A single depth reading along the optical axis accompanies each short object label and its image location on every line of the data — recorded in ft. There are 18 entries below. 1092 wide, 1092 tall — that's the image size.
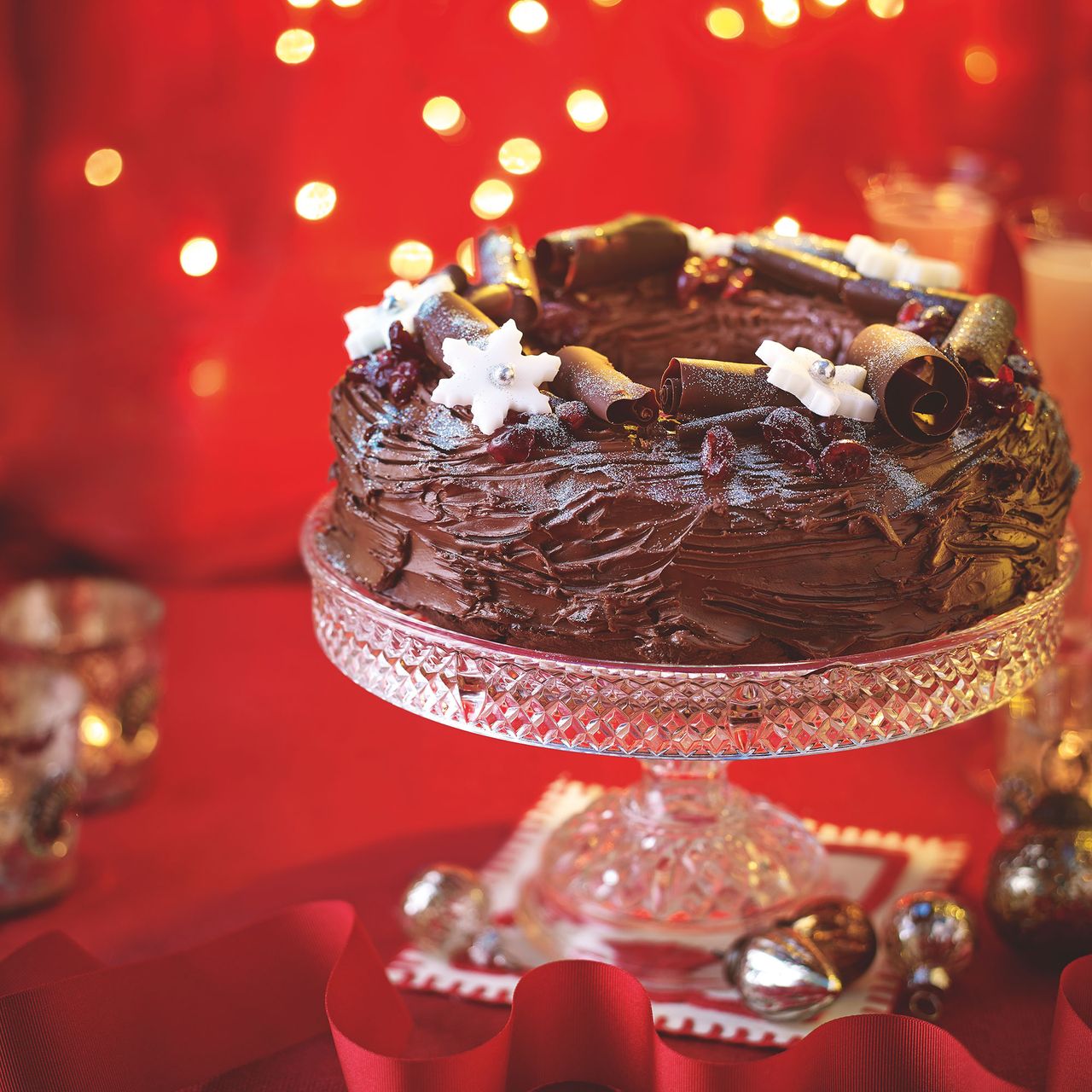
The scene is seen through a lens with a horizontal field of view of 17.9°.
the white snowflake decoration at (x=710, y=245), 4.07
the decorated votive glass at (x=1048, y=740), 4.12
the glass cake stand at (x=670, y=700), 3.59
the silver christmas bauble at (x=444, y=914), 3.92
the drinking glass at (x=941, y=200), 4.58
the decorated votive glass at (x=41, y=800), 4.06
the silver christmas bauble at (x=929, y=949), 3.84
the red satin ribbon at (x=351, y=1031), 3.60
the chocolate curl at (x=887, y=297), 3.89
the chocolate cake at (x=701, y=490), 3.58
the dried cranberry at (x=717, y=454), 3.58
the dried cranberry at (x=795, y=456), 3.59
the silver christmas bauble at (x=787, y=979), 3.78
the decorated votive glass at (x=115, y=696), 4.34
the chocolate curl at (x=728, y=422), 3.63
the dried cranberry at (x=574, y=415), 3.64
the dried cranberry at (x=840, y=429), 3.62
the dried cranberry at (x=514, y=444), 3.62
